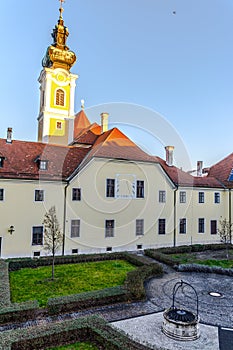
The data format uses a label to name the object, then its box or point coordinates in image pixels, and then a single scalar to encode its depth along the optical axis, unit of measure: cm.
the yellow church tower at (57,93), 3459
